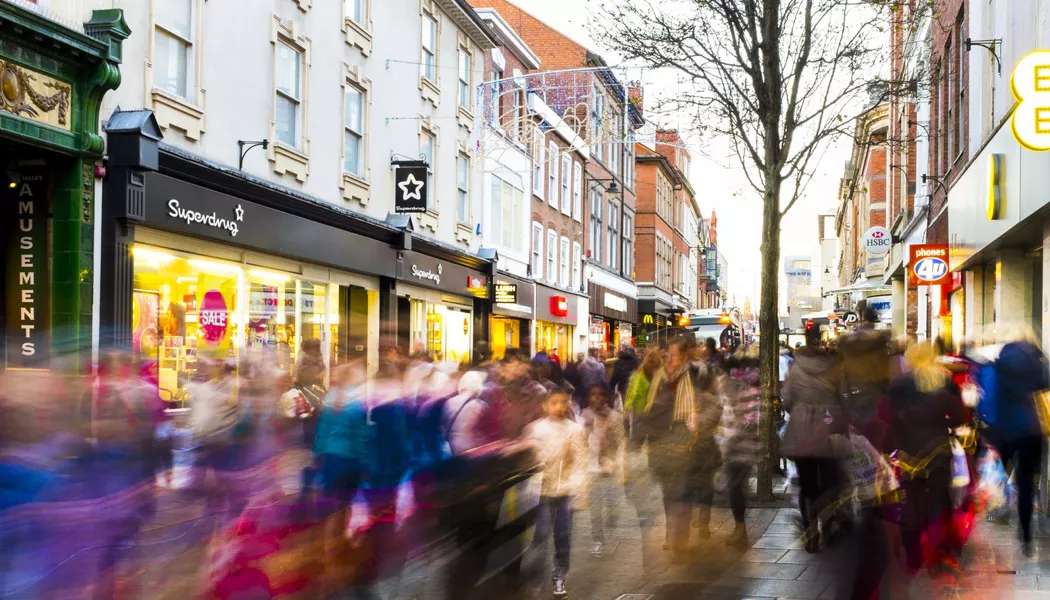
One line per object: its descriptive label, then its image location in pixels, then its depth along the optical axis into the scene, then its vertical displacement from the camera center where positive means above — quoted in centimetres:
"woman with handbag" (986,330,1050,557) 971 -74
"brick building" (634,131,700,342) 5603 +513
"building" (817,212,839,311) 13025 +991
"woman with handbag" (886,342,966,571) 813 -95
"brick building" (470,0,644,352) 3803 +619
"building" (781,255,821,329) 13492 +369
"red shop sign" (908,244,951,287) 1948 +116
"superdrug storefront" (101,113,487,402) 1298 +87
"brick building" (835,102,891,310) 4709 +673
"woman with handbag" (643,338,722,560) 947 -104
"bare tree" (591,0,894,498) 1370 +344
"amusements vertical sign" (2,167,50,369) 1202 +70
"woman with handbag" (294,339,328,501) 991 -57
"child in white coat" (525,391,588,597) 728 -101
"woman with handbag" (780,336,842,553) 849 -72
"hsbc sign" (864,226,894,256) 3359 +278
